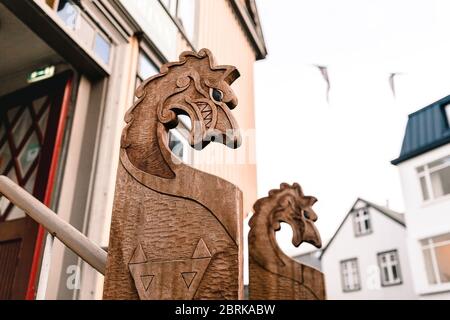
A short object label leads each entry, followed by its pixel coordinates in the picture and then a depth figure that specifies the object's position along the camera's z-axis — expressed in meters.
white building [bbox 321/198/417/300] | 11.93
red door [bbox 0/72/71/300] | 2.49
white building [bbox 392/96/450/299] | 8.60
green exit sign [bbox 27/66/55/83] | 3.13
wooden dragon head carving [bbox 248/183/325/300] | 1.90
